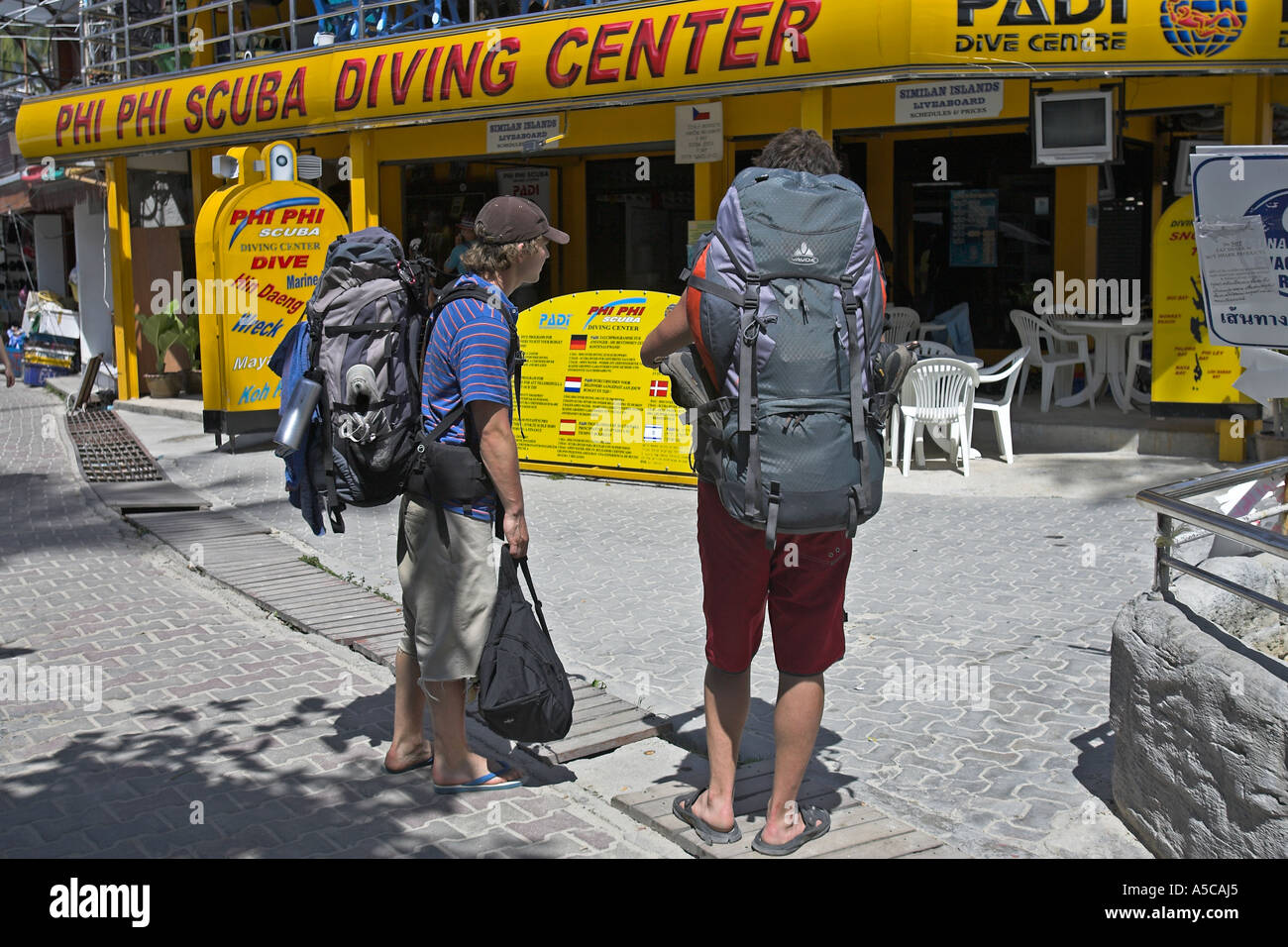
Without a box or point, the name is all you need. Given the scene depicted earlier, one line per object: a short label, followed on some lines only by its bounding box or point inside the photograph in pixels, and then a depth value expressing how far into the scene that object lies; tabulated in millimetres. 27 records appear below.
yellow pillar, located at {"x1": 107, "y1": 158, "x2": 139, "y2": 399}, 16078
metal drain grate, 11297
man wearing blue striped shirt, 3980
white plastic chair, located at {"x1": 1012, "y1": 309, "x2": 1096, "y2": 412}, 11672
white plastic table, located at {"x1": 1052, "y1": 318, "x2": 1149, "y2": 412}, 11617
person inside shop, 14523
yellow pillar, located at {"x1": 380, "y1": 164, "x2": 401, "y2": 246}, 15836
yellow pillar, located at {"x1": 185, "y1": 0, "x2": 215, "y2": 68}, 17438
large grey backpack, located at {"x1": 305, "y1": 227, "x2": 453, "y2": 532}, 4082
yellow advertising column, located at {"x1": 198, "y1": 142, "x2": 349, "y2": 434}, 11805
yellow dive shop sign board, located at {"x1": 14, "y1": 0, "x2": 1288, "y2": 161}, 9109
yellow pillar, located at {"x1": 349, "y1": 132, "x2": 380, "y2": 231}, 13570
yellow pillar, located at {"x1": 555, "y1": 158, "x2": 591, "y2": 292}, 16516
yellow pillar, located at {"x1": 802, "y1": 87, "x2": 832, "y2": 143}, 10195
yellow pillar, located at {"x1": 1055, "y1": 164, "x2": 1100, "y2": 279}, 13335
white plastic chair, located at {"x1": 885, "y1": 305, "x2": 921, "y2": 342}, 13133
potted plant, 16266
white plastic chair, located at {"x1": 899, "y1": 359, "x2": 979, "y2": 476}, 9883
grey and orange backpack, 3363
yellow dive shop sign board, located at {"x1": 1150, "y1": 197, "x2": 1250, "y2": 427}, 9648
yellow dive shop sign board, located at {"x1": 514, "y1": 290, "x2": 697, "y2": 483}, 9992
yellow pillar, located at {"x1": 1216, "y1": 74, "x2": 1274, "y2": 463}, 9625
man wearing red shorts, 3572
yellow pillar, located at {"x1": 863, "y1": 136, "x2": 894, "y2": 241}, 14438
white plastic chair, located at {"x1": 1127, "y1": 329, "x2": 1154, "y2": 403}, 11586
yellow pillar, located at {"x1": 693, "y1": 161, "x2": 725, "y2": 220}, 11578
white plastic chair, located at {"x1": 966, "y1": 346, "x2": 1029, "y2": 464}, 10273
